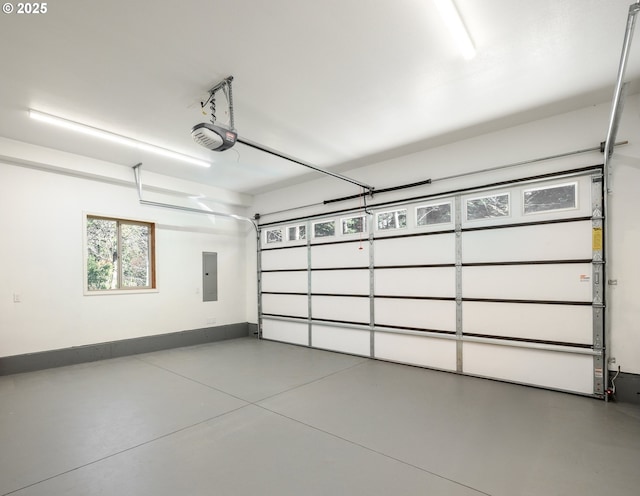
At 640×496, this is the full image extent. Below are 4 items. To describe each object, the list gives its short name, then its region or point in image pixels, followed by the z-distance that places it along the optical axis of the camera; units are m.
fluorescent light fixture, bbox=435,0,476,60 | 2.24
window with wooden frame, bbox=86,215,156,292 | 5.51
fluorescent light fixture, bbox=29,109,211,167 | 3.77
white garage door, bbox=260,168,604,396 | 3.67
